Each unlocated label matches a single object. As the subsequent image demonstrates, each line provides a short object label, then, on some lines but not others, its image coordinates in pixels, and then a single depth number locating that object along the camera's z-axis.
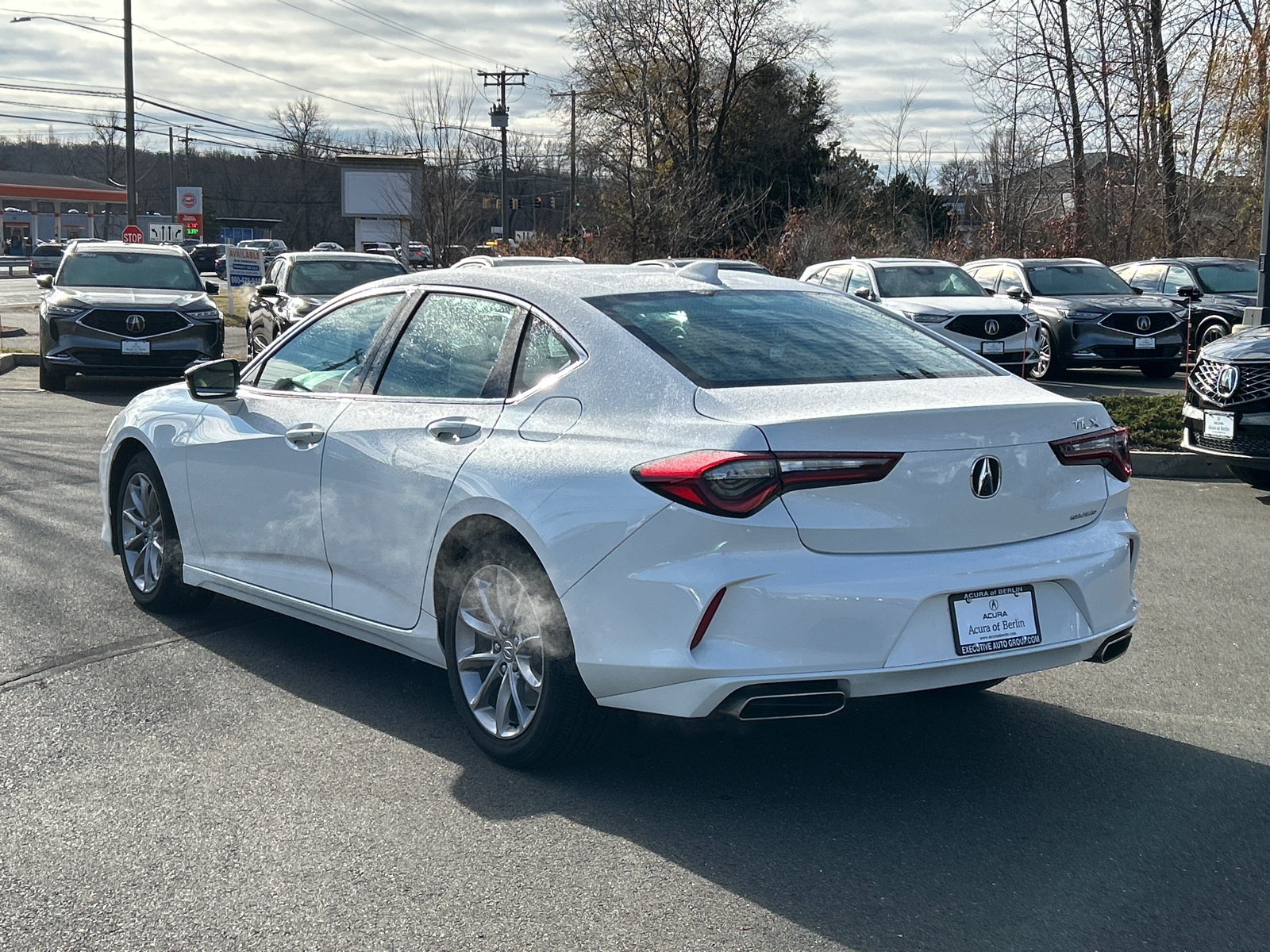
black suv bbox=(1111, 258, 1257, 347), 19.95
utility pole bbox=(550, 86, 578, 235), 46.44
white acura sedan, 3.80
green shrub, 12.07
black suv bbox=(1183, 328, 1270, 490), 9.43
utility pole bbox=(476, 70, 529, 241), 57.09
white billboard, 67.43
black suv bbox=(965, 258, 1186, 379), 18.80
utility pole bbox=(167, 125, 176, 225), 122.30
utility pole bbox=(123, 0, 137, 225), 34.41
